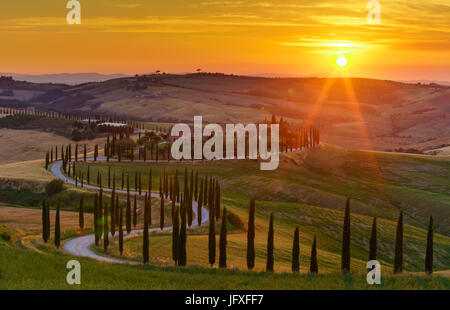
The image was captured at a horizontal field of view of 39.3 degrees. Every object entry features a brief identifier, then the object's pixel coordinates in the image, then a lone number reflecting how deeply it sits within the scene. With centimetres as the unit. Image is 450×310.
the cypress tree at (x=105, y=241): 7269
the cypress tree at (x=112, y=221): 7862
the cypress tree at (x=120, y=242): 7128
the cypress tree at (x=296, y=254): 6147
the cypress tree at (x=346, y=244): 6222
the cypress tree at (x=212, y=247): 6519
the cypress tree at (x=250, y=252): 6400
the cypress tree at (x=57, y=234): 7575
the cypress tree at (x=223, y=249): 6311
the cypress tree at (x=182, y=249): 6272
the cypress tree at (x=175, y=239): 6606
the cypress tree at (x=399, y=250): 6166
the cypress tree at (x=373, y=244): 6184
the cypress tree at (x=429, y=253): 5892
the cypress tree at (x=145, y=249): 6450
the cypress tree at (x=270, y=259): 6041
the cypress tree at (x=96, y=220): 7731
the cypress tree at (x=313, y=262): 5994
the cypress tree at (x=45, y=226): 7750
